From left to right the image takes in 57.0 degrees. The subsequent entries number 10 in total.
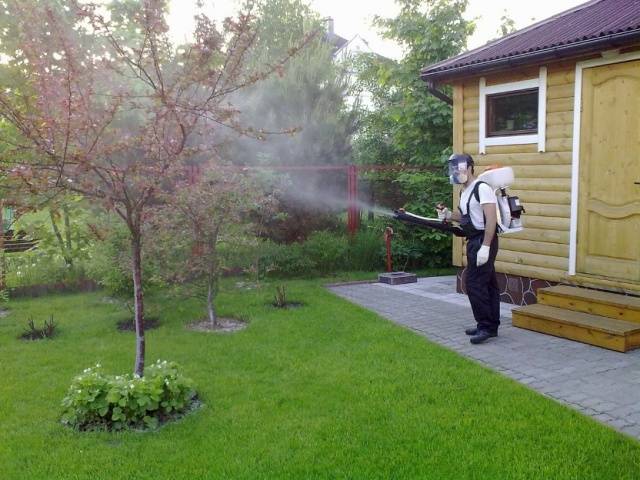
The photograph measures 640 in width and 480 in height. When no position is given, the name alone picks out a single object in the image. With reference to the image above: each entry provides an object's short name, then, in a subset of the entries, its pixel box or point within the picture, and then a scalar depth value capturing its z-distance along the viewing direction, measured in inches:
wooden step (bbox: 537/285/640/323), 247.0
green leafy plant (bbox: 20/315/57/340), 272.5
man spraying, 242.5
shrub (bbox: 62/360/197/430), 168.1
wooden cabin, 260.8
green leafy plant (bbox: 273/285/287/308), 327.9
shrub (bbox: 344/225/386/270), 455.5
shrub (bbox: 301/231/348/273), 434.9
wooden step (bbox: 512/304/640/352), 231.5
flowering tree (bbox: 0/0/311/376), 153.1
